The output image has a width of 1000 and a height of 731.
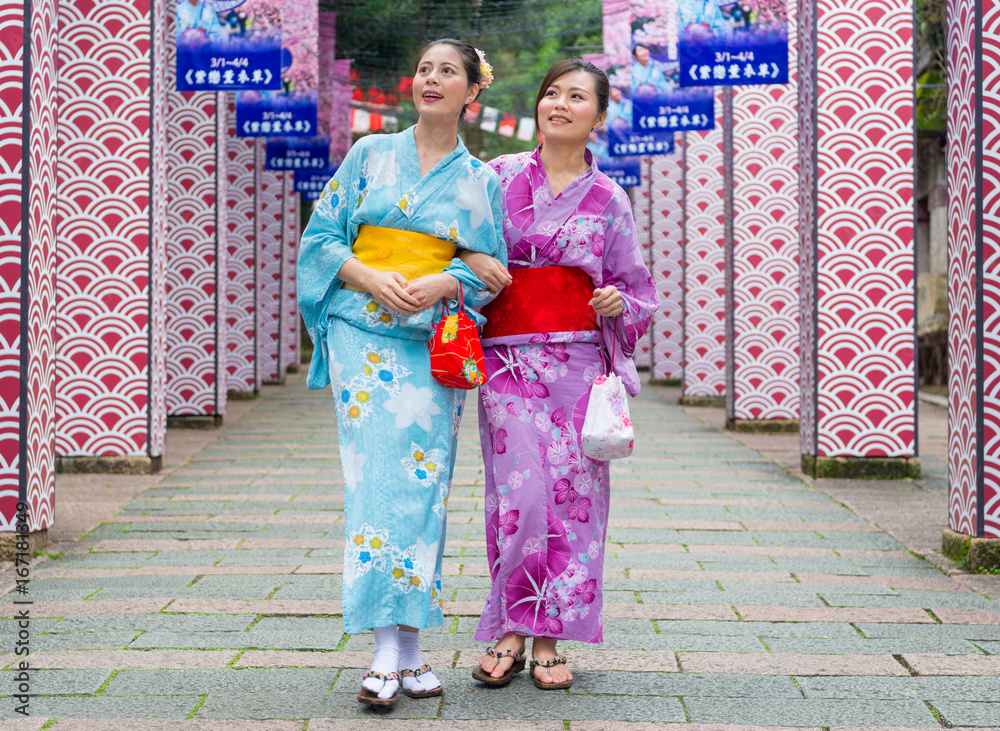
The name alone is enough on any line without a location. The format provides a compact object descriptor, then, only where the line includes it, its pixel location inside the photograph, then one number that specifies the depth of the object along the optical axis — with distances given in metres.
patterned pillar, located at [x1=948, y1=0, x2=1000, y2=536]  4.79
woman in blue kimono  3.27
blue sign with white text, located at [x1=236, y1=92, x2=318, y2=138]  11.38
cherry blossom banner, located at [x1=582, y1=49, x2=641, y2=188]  17.75
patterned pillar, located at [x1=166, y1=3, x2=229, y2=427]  10.68
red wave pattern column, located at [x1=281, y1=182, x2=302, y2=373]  17.84
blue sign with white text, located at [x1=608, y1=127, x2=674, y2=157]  13.95
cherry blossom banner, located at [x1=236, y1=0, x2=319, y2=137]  11.30
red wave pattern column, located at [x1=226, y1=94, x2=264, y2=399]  13.40
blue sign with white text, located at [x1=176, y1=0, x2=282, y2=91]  8.79
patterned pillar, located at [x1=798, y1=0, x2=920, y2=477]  7.63
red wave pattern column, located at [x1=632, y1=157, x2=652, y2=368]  19.47
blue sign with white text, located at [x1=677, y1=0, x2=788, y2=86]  8.62
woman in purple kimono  3.46
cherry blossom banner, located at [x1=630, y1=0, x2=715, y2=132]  11.66
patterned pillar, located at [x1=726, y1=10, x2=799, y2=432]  10.65
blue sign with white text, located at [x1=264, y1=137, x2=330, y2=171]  14.80
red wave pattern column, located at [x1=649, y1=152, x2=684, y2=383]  16.02
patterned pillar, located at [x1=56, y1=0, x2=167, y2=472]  7.54
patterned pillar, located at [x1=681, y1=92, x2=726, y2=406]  13.00
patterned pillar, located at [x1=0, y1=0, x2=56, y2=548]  4.95
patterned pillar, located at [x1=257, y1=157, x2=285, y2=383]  16.25
